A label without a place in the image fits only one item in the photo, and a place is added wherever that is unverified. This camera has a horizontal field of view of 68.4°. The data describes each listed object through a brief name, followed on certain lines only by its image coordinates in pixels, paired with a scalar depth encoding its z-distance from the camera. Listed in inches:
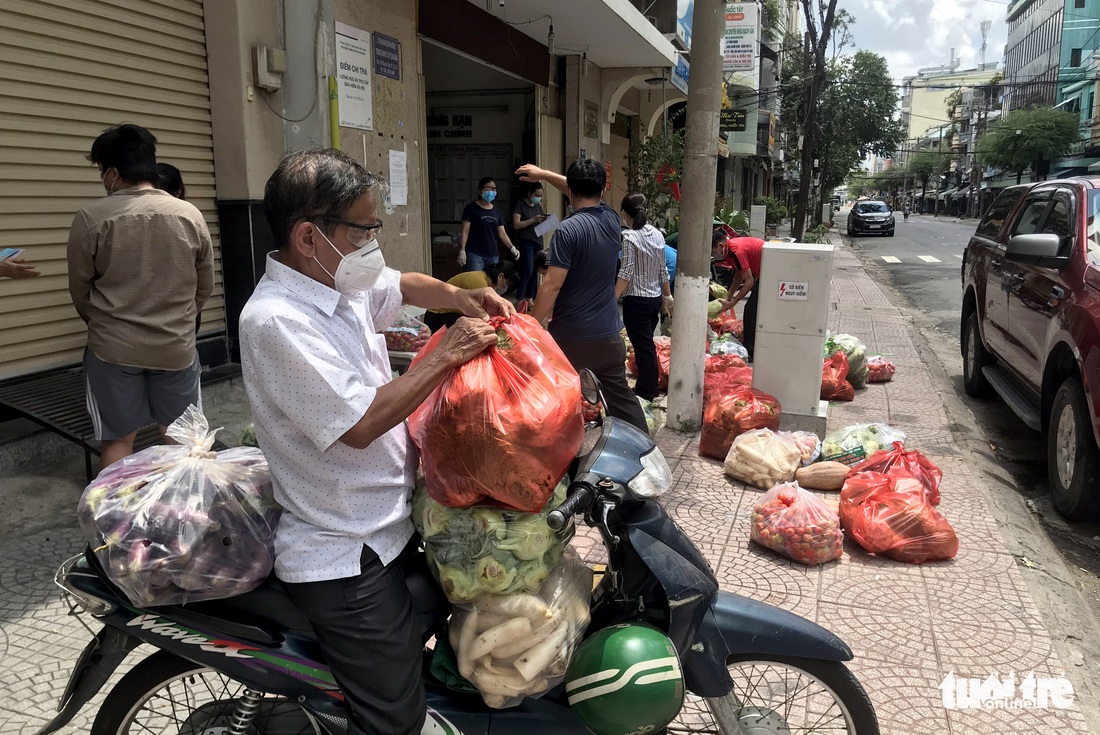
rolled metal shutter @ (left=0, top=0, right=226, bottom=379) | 177.5
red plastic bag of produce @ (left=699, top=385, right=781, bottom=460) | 220.8
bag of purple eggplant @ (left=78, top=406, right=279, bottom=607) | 75.0
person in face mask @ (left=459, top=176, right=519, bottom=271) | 386.6
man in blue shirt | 181.3
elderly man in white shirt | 71.3
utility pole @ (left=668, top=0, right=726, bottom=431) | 240.4
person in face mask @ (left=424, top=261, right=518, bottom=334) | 195.6
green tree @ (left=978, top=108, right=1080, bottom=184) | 2055.9
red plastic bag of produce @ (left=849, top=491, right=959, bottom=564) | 162.7
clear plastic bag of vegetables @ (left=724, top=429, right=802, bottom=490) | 201.5
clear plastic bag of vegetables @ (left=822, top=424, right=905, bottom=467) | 204.7
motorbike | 78.9
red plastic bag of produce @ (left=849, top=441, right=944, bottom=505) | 180.7
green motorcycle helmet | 78.9
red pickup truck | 179.3
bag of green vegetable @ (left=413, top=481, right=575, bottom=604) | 78.0
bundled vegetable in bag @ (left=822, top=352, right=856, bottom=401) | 282.4
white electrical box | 236.5
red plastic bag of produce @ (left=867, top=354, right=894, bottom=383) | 319.0
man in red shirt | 290.4
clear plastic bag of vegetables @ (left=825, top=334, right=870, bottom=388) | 299.6
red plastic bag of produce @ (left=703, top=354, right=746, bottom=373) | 281.0
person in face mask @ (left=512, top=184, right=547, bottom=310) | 397.1
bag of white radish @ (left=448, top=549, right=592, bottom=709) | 78.7
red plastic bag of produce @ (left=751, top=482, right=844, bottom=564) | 159.6
